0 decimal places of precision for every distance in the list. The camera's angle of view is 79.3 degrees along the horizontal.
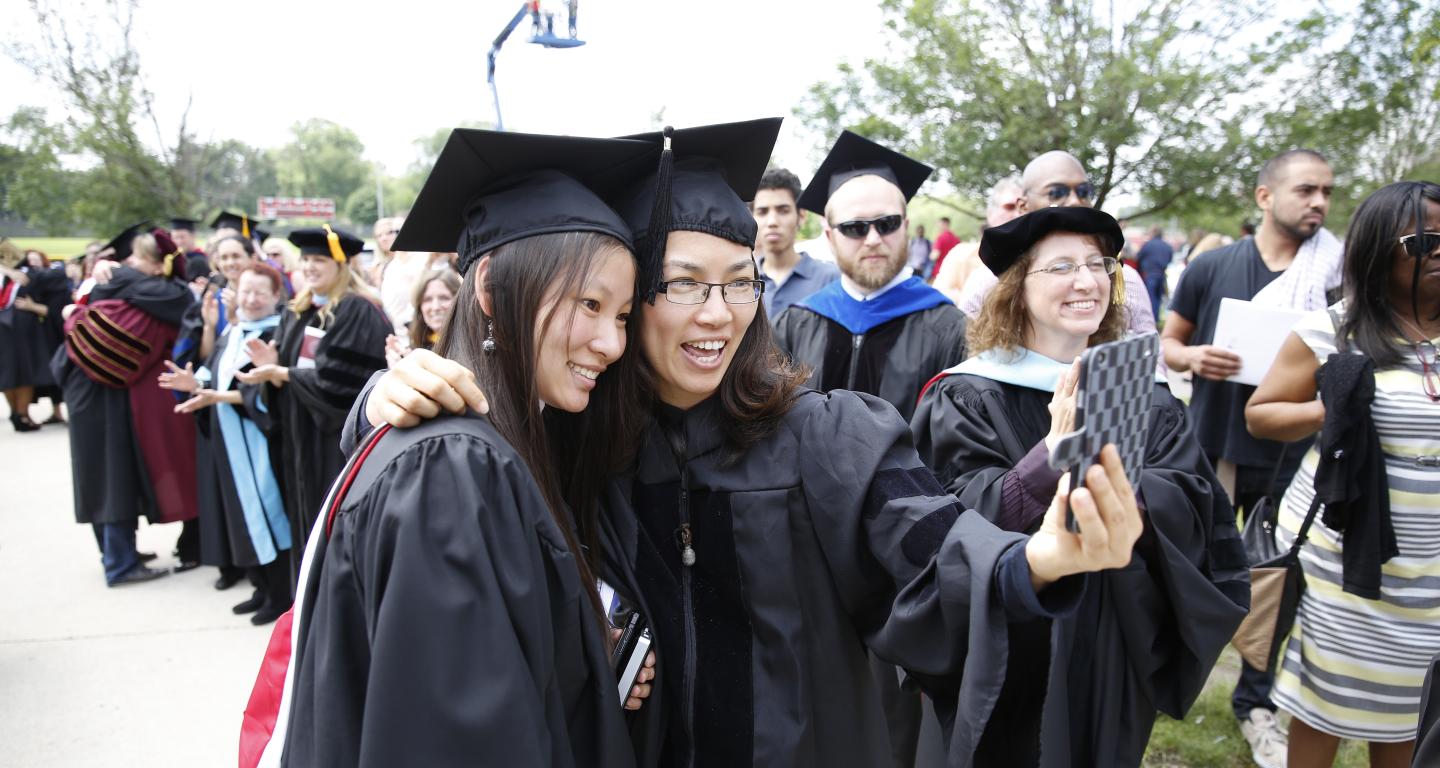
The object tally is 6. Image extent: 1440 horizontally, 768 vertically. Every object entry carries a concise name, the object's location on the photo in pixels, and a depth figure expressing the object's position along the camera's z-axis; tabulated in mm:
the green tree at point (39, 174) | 18422
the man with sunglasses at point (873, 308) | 3725
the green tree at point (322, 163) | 71250
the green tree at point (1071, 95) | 13445
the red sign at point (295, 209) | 45000
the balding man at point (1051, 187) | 4180
